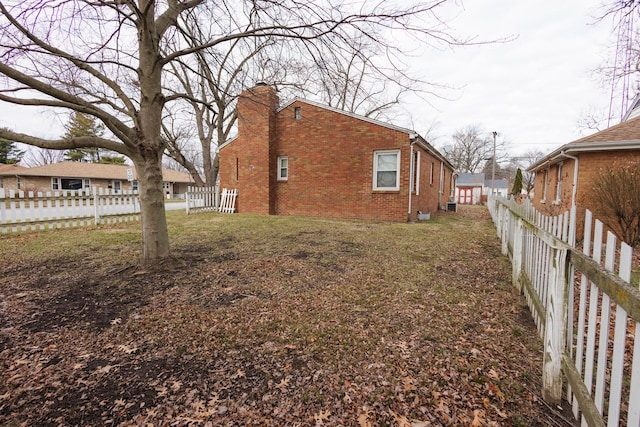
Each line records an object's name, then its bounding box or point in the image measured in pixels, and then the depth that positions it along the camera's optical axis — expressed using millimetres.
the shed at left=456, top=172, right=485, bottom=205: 39400
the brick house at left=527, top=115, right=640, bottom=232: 8023
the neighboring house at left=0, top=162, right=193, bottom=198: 27422
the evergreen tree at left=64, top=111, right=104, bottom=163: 32081
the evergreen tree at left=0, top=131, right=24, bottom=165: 33597
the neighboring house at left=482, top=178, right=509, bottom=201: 51694
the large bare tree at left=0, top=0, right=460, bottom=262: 3828
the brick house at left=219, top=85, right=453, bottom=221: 11203
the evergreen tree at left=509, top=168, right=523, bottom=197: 31908
